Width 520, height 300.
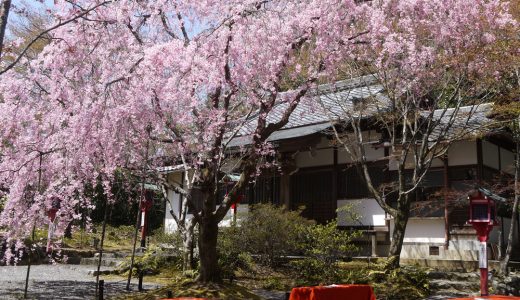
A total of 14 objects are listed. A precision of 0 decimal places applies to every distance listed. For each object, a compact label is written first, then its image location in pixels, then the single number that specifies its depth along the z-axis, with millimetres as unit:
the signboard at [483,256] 9305
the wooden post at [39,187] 9485
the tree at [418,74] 11211
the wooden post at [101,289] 9359
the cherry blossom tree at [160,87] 9070
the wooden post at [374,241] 16859
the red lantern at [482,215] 9852
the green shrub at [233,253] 14523
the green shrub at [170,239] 16047
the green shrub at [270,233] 14414
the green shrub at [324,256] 13328
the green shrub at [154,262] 16078
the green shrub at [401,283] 11844
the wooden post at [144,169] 10188
